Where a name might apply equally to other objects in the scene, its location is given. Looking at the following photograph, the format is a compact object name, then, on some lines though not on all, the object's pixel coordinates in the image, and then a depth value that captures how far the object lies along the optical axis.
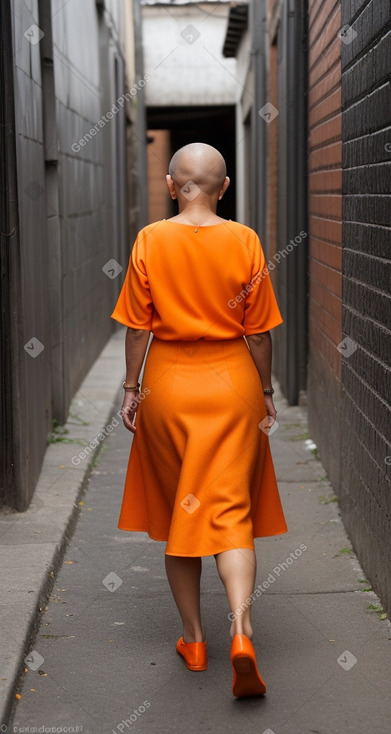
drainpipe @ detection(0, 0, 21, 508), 5.69
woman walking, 3.93
